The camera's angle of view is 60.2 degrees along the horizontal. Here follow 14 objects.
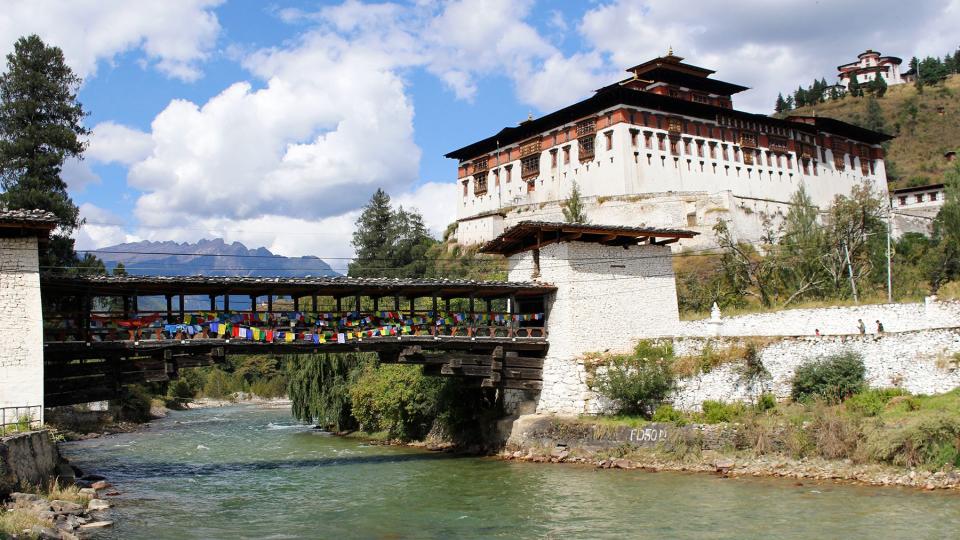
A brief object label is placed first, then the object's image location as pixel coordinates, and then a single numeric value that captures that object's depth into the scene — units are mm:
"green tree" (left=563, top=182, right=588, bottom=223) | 55666
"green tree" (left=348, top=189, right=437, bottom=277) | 77625
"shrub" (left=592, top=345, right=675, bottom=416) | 27578
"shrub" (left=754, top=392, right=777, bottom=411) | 26094
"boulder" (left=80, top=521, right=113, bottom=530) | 17664
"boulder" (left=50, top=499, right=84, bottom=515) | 17844
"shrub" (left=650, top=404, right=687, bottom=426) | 26645
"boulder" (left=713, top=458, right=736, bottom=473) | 23953
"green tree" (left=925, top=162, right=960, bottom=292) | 41562
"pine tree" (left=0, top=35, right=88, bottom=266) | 40031
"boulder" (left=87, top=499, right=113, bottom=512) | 19438
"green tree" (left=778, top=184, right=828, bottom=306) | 42406
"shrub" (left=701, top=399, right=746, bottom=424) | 25844
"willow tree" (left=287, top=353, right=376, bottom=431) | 39072
